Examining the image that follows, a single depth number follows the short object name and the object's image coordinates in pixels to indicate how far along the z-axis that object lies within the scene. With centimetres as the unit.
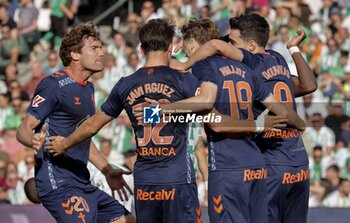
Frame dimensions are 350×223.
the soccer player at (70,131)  1898
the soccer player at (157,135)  1769
